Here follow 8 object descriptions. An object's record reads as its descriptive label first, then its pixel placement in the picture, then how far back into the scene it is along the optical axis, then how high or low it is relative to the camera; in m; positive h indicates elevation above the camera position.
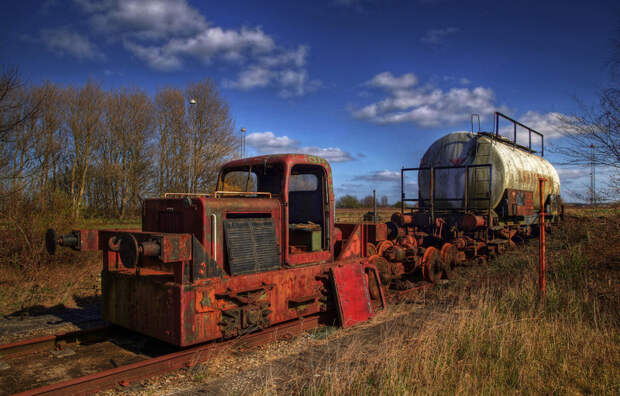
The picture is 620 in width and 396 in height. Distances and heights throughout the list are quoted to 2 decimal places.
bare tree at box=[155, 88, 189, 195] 25.25 +4.00
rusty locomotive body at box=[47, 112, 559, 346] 4.63 -0.81
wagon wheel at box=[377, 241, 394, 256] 8.39 -0.98
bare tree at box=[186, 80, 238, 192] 24.19 +4.12
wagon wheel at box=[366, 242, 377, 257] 8.18 -1.00
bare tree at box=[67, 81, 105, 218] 25.03 +4.85
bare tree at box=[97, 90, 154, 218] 25.91 +3.38
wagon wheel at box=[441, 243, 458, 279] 9.99 -1.46
